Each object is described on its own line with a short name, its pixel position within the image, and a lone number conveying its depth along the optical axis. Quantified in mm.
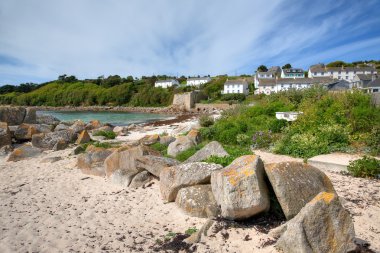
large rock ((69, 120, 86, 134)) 20833
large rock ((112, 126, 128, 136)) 23423
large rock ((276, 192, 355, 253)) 4074
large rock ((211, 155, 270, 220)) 5305
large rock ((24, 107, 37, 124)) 26783
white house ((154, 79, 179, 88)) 97038
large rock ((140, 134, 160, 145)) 15320
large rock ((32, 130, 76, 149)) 16578
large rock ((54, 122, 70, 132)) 23934
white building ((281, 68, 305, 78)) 84125
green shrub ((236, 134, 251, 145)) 13656
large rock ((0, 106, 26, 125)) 25016
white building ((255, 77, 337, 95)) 64819
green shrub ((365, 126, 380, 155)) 10648
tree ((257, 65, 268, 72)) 95788
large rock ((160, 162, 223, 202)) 6973
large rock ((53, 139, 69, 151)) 15916
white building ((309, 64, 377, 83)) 73250
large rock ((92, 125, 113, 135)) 25056
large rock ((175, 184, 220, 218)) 6273
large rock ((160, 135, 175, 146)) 14515
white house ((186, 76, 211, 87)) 97688
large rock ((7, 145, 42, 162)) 13584
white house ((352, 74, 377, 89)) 61156
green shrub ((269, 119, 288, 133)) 14664
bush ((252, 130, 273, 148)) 13148
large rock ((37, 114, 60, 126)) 29562
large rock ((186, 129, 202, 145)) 13508
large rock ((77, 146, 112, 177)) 10242
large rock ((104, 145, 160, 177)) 9555
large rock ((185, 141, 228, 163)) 9531
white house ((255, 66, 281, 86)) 87044
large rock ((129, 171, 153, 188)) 8719
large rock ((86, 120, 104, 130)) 27188
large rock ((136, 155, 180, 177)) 8680
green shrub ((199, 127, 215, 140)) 15336
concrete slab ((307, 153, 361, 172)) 9289
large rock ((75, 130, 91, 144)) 17375
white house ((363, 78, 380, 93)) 49628
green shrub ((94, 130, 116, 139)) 20609
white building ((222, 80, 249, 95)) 74031
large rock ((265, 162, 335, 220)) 5266
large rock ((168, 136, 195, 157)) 11965
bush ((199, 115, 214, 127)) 21562
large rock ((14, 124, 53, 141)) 18953
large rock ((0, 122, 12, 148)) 17031
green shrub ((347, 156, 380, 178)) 8398
